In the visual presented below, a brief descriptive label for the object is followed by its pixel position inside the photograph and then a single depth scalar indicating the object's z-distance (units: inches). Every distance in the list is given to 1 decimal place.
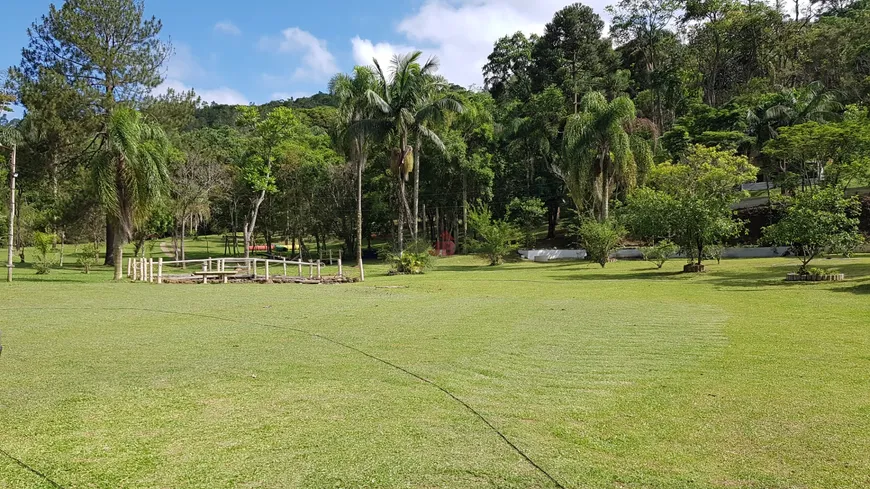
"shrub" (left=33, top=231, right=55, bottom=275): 1002.7
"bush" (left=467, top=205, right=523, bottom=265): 1414.9
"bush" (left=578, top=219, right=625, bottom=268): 1224.2
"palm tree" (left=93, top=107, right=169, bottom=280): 865.5
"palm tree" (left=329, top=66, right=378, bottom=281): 1352.1
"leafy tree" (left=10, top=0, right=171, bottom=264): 1338.6
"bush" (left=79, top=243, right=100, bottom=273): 1116.1
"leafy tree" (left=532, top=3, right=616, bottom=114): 2196.1
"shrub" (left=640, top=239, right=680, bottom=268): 1079.0
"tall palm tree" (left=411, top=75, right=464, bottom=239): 1374.3
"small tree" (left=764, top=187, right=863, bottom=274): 750.5
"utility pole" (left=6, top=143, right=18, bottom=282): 818.6
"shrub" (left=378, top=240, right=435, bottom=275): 1133.1
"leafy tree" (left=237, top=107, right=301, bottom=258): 1537.9
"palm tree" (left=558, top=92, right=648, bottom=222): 1393.9
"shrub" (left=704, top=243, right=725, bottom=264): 1030.5
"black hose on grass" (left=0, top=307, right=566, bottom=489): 162.7
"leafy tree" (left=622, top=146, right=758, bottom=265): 966.4
